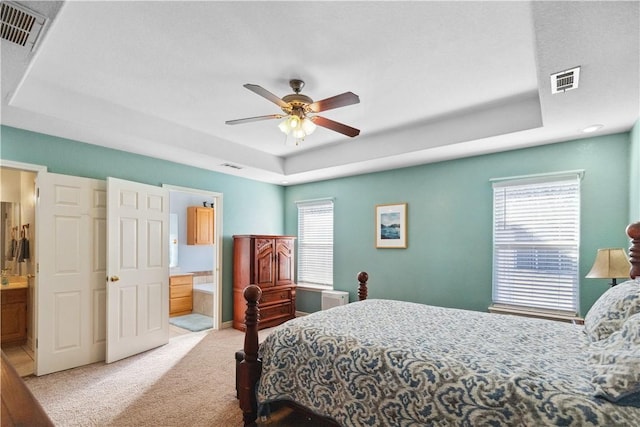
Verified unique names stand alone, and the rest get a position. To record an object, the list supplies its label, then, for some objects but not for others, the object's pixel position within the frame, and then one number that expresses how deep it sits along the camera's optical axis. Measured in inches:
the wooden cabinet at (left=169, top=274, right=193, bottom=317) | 232.8
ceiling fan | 97.9
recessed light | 122.3
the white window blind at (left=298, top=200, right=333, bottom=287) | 222.4
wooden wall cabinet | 276.1
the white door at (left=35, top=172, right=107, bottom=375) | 130.9
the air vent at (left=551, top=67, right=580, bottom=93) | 84.6
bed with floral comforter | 55.6
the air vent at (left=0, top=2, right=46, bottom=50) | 67.9
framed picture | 186.2
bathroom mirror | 180.4
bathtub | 230.3
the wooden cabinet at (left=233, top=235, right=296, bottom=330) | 194.1
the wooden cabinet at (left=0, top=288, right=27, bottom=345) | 160.7
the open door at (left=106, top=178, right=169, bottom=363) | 145.5
